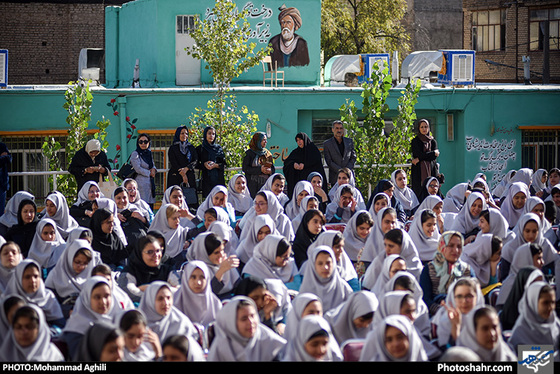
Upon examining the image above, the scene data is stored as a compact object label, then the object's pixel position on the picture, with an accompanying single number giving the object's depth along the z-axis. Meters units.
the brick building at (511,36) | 28.97
